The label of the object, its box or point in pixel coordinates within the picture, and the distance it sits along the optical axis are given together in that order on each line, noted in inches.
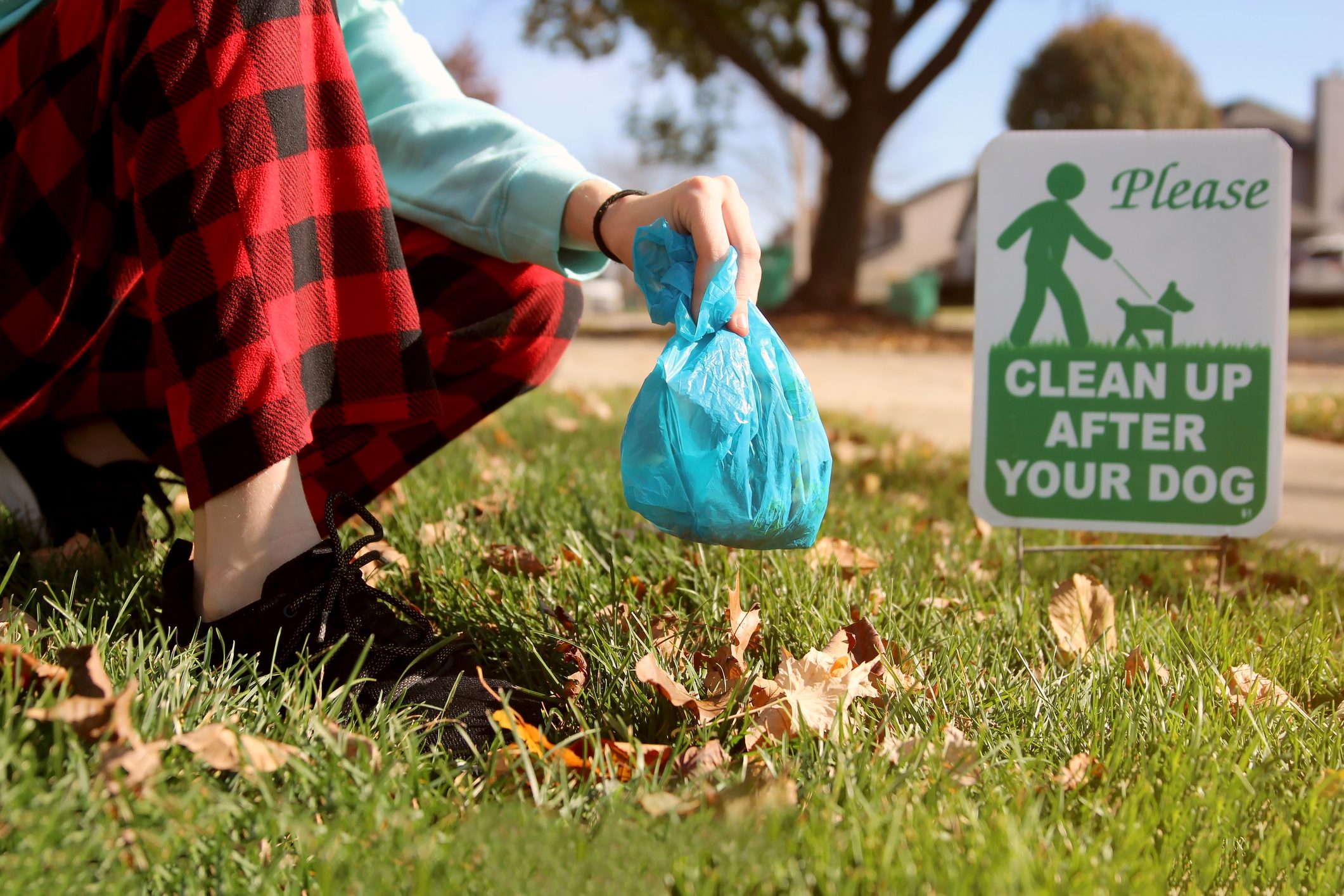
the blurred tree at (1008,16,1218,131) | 721.3
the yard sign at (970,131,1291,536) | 55.3
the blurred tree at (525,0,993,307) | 464.2
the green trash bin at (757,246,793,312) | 794.7
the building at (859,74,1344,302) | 932.5
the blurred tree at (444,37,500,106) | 789.7
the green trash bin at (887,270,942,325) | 756.3
